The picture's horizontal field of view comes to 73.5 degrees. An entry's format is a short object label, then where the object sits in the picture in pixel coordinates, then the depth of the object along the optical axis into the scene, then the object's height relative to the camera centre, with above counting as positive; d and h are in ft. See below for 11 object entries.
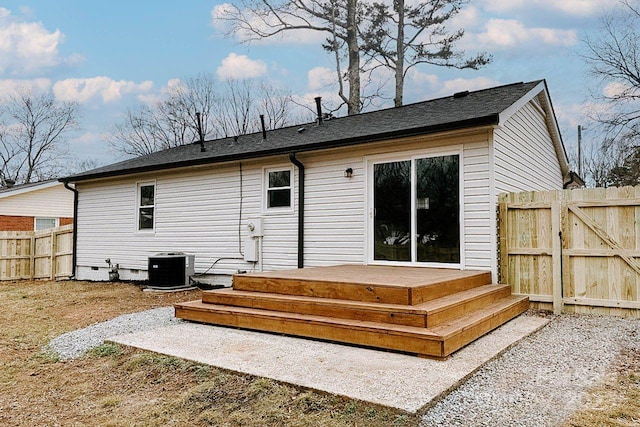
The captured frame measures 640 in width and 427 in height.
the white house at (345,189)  20.54 +2.53
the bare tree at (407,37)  54.29 +25.56
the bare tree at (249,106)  81.10 +24.00
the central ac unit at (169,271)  28.53 -2.74
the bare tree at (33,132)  91.30 +21.01
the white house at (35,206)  54.34 +3.04
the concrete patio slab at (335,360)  9.57 -3.56
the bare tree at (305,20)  55.83 +27.93
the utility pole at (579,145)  67.26 +14.08
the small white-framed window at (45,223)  57.57 +0.85
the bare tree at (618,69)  45.83 +18.09
